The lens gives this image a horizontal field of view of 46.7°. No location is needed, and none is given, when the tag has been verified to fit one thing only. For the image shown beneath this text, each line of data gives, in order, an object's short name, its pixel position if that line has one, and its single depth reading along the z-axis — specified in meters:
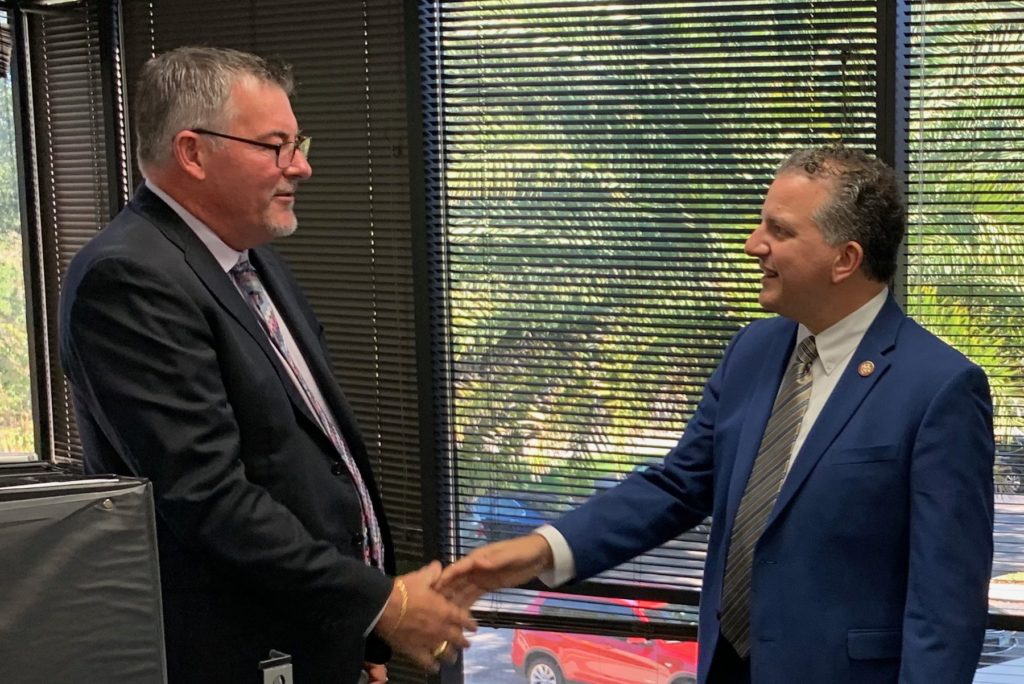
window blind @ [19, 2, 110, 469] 3.98
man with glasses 1.98
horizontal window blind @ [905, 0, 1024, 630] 2.87
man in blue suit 1.93
